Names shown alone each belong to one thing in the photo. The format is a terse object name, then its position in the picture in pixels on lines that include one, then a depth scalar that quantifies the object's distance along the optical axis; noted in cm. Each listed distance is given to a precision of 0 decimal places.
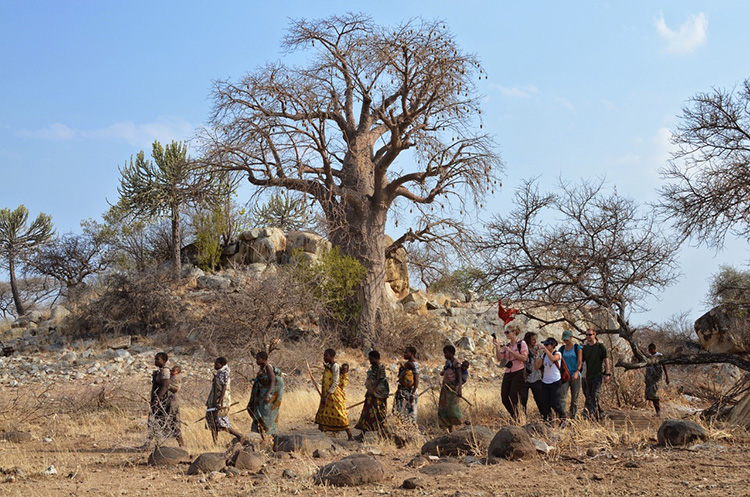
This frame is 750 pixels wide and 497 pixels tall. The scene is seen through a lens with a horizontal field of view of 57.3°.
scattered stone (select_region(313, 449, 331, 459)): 835
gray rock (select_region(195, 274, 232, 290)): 2286
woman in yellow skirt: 947
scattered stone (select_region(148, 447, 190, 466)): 802
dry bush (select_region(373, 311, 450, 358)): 2016
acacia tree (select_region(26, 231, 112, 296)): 3347
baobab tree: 1855
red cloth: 1138
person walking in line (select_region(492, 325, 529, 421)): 992
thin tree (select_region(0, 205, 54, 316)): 3438
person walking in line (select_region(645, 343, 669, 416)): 1161
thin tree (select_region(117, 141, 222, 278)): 2662
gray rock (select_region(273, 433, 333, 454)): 835
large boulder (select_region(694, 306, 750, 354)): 2025
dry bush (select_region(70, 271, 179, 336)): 2081
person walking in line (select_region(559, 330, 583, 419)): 1024
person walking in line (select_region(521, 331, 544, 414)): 992
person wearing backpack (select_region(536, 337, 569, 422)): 961
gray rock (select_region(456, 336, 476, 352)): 2091
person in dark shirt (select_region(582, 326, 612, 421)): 1055
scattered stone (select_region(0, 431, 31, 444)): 1015
